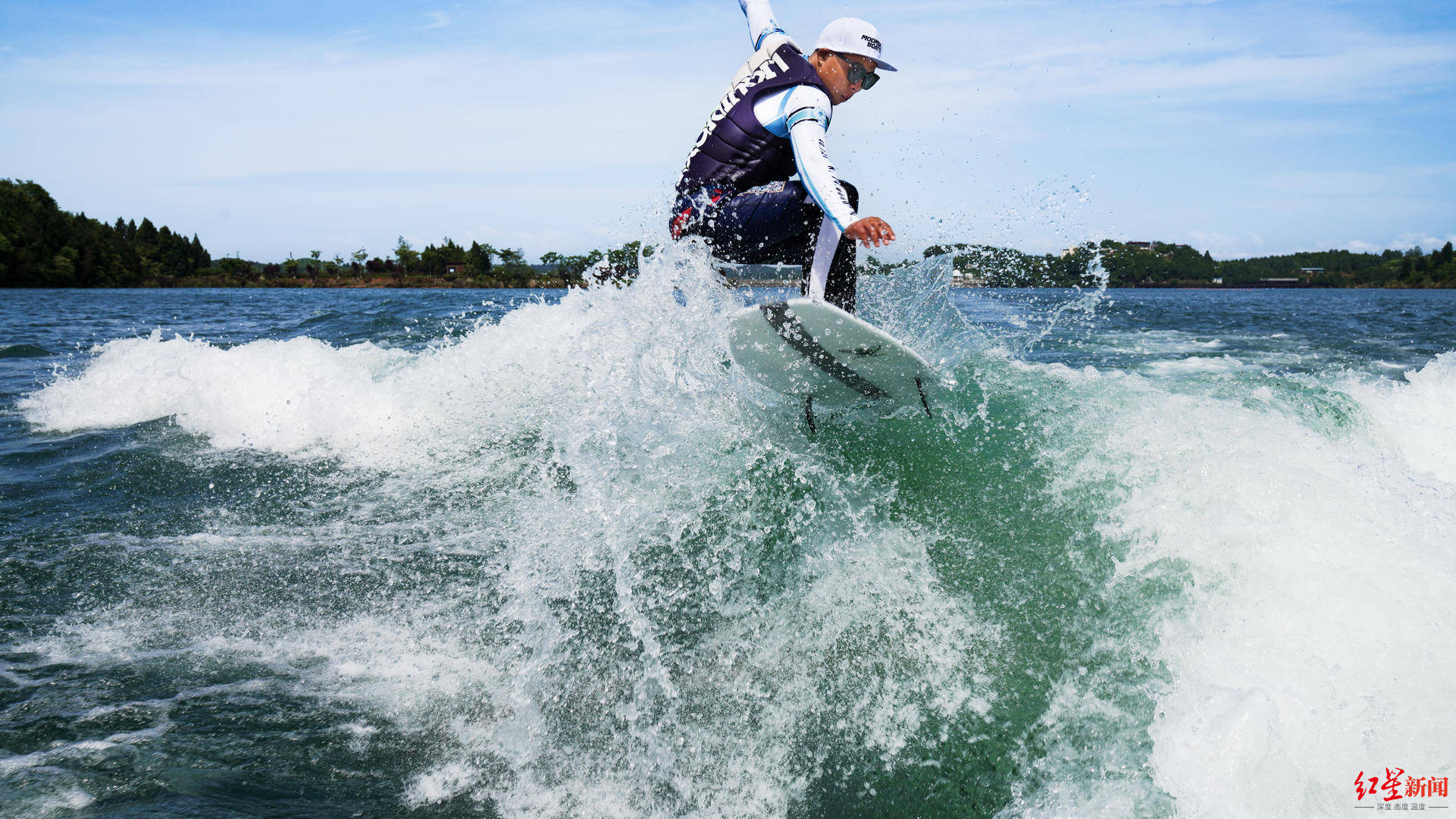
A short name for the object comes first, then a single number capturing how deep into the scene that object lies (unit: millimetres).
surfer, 3764
